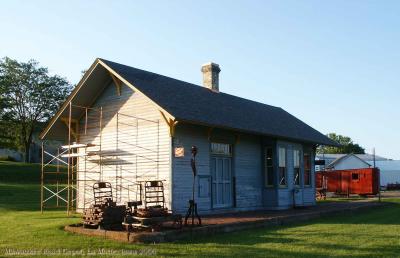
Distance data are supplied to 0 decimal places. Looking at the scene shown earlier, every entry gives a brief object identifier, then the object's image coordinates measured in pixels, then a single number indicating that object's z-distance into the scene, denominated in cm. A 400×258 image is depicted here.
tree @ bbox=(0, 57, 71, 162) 5194
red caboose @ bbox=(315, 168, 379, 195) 3356
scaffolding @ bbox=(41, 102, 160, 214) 1625
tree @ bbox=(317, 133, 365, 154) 11682
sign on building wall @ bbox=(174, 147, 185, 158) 1467
